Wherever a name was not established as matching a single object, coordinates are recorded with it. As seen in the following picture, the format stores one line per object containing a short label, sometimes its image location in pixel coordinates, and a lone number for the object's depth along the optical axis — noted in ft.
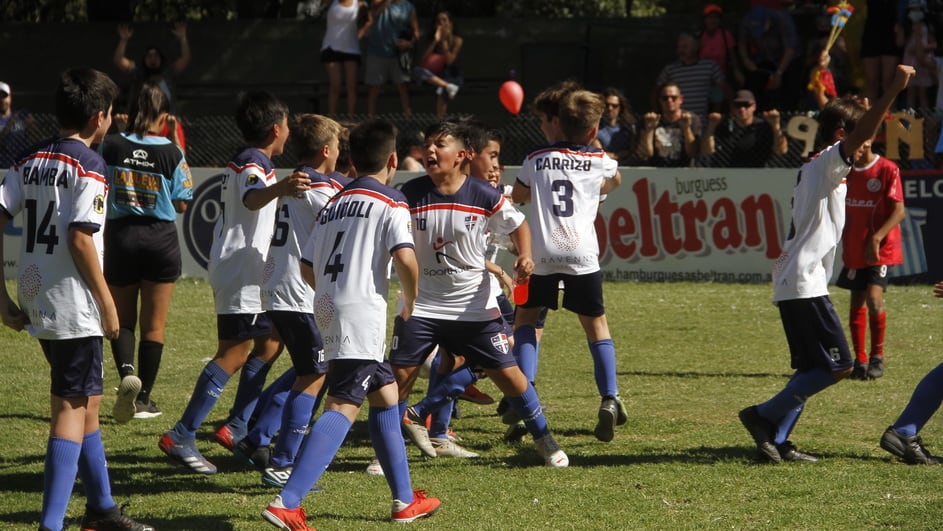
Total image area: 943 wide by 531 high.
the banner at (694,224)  94.53
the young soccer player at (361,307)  36.24
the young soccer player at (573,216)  49.55
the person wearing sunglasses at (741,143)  96.99
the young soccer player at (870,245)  63.41
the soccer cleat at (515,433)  49.88
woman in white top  117.19
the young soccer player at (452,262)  41.78
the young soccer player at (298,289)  42.22
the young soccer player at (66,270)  34.65
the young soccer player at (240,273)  44.34
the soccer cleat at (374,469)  44.60
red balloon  111.65
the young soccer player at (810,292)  44.04
